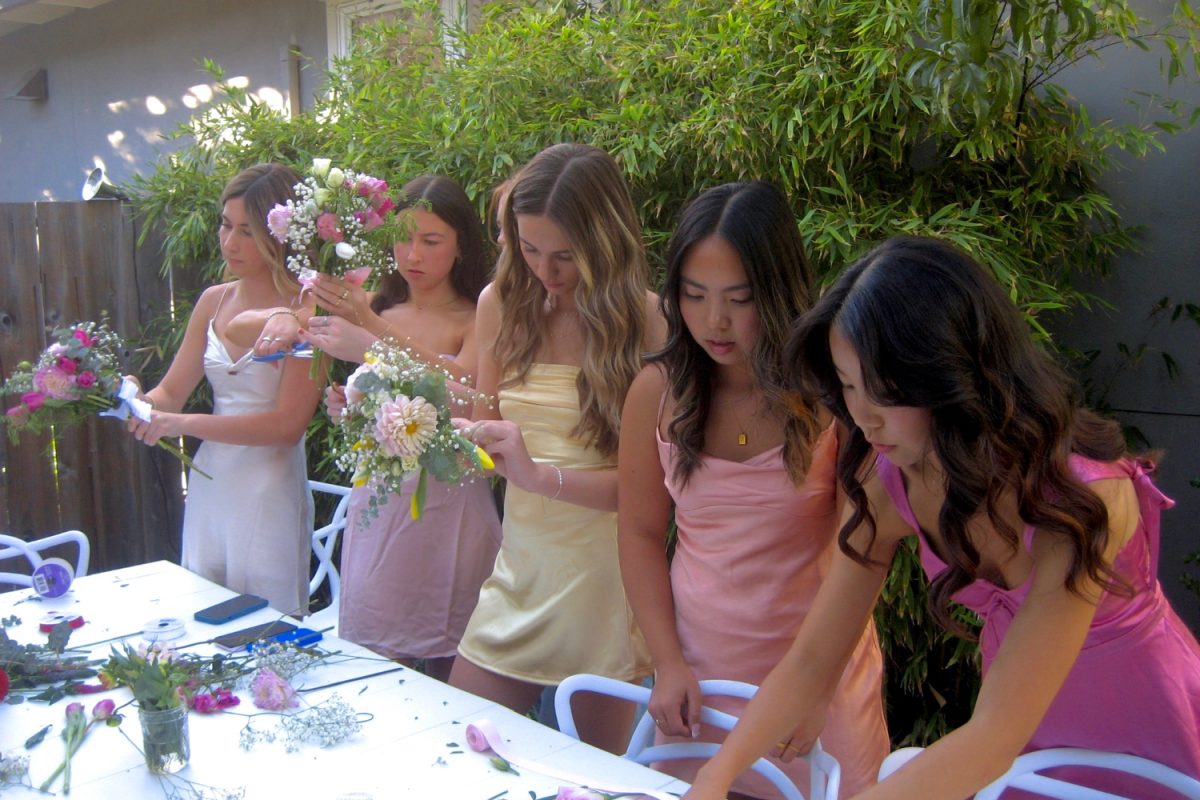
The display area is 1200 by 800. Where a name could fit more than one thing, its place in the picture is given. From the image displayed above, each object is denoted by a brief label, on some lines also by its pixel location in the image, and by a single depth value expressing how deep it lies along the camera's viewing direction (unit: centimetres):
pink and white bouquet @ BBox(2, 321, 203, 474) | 267
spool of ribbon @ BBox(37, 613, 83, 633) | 240
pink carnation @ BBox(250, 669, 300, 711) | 200
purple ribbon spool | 267
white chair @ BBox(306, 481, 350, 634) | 366
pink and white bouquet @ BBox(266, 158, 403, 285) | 257
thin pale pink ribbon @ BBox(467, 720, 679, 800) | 171
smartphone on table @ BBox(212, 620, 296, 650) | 230
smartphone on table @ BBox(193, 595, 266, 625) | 249
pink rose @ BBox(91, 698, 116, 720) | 195
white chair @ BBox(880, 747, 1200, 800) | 150
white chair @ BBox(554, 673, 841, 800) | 185
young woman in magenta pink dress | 137
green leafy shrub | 264
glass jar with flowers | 173
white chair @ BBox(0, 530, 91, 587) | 325
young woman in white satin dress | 313
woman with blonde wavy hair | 235
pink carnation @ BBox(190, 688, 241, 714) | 200
